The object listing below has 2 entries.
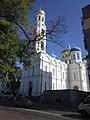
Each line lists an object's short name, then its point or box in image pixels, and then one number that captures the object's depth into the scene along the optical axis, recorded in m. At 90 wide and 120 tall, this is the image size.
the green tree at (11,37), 7.43
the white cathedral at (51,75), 39.38
